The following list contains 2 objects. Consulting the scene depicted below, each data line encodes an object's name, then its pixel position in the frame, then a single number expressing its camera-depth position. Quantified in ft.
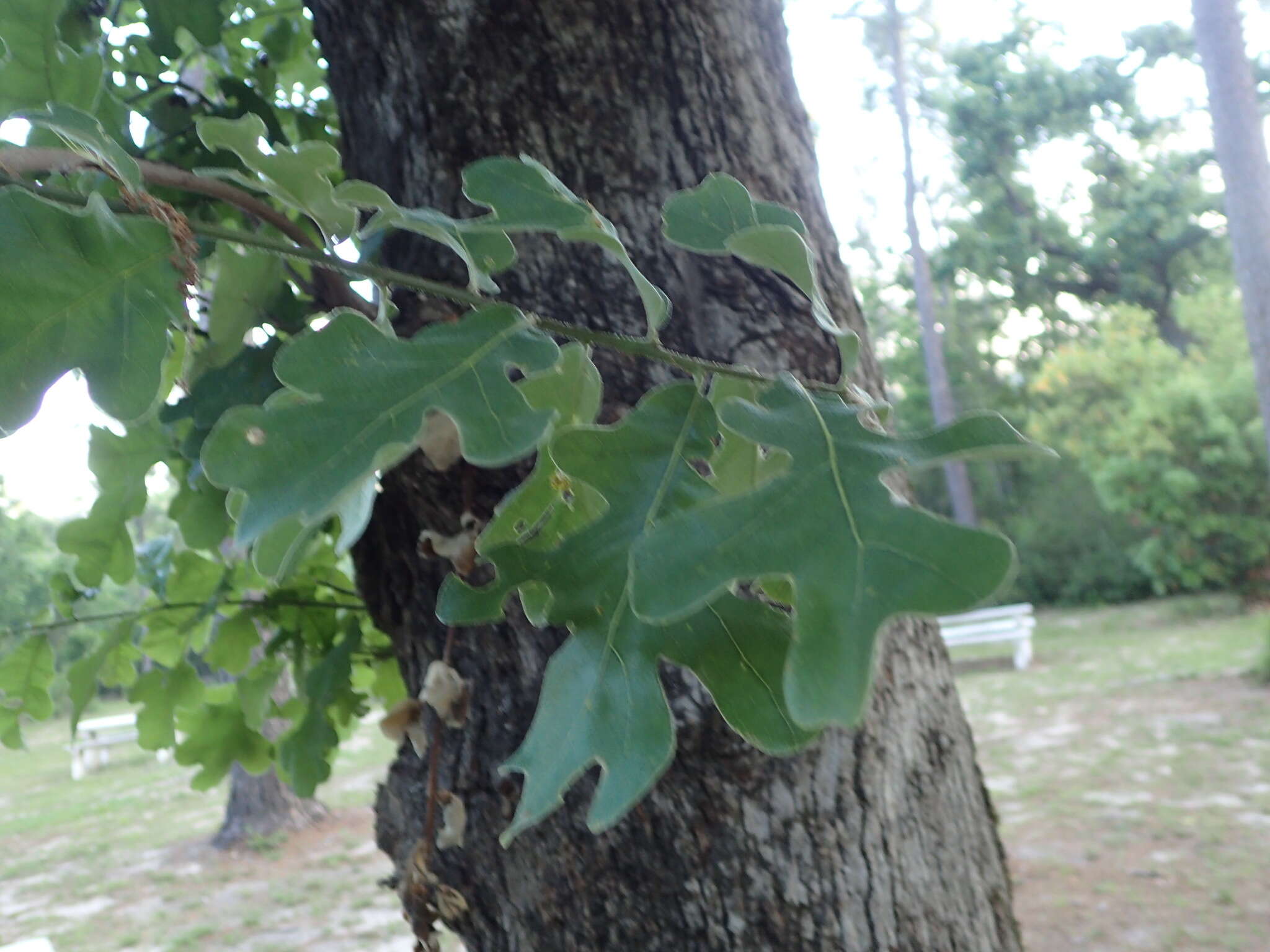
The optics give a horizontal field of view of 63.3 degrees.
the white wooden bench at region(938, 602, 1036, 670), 33.53
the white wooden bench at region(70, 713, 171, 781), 27.35
